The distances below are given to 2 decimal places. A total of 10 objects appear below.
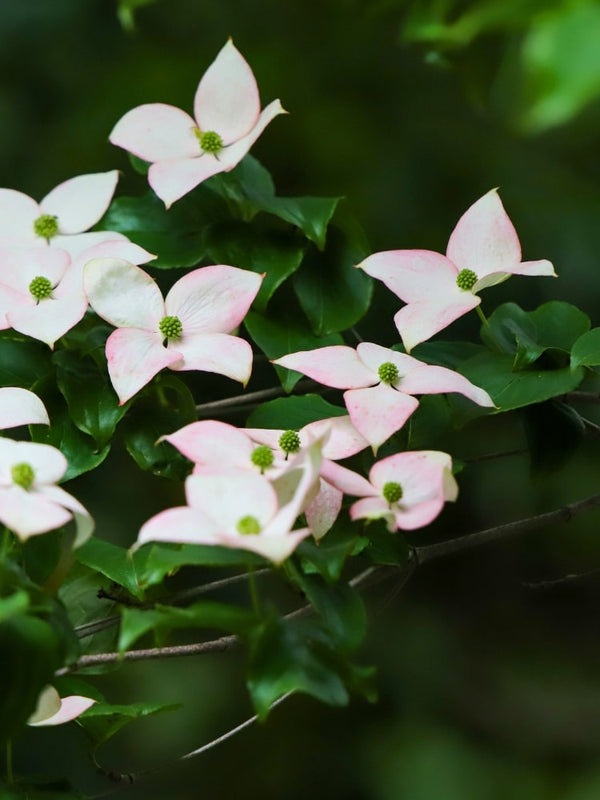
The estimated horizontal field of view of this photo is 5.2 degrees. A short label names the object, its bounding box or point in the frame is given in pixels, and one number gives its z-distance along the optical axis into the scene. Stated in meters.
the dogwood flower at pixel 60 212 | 2.98
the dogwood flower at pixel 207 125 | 2.97
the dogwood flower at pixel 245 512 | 2.76
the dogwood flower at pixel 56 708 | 2.85
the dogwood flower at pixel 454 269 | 2.89
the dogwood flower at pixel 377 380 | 2.85
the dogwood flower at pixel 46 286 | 2.90
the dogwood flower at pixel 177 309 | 2.88
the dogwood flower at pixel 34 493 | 2.78
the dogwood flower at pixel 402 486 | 2.81
